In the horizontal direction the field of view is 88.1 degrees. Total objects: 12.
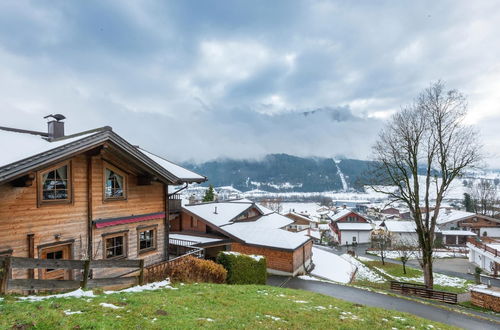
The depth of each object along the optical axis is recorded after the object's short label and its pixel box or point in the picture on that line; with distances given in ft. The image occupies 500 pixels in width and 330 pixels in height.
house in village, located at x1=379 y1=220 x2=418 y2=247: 166.25
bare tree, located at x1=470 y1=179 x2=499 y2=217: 256.32
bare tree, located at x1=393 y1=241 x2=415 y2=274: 97.45
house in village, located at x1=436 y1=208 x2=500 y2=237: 187.60
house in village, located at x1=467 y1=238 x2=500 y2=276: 98.84
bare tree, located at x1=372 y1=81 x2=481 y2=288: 51.70
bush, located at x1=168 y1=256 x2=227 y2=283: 36.24
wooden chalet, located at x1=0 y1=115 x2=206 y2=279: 27.32
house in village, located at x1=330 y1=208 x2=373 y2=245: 198.39
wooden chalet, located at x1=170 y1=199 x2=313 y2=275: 71.77
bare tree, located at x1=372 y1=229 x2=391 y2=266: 167.53
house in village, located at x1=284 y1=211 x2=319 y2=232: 279.49
